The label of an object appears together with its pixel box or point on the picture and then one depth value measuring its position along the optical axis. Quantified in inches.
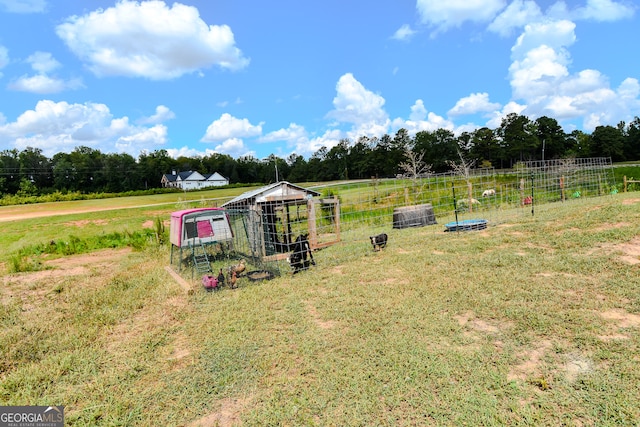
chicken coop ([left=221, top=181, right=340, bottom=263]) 288.4
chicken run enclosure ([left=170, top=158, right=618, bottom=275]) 306.2
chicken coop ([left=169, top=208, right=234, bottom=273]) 322.8
